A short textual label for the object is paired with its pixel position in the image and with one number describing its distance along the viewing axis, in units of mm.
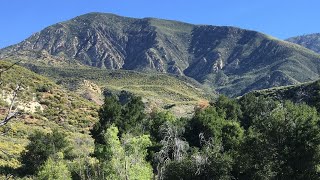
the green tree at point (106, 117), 65562
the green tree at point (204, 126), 62438
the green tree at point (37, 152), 54156
